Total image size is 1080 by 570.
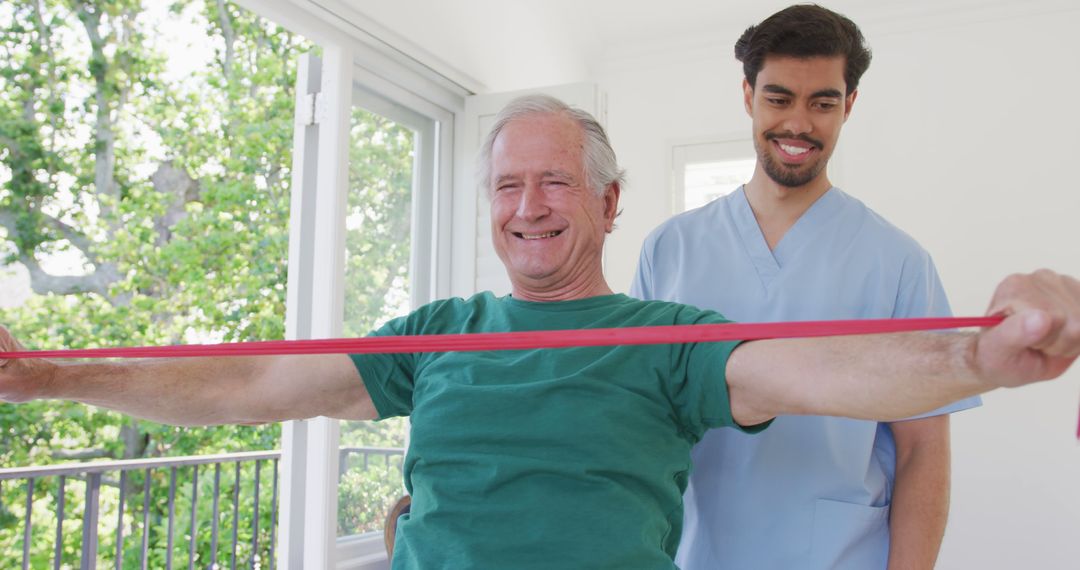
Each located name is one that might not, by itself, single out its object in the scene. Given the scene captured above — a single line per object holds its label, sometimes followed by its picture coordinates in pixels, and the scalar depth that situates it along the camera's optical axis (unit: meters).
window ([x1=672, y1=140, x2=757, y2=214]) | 4.33
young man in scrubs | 1.37
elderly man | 0.92
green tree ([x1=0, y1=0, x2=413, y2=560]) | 7.58
